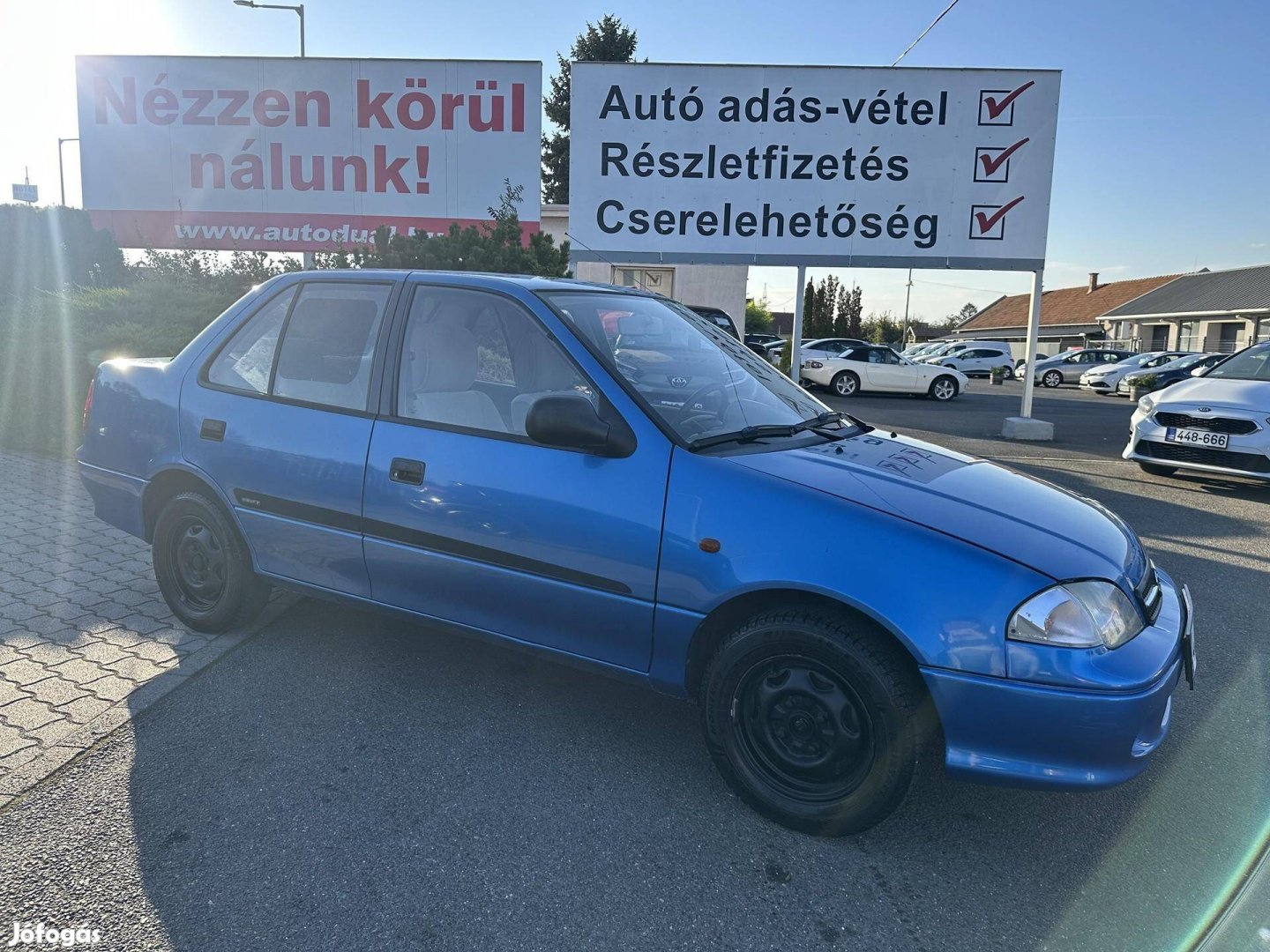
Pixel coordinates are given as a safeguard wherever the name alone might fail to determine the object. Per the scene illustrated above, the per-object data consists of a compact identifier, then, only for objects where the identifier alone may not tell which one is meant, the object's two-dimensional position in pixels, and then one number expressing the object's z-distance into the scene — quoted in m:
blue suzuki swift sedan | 2.35
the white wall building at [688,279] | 22.27
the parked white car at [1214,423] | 7.34
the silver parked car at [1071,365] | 33.44
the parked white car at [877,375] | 20.42
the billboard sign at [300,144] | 13.10
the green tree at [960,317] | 87.81
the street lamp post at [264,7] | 16.08
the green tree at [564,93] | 36.50
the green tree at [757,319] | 50.40
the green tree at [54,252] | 14.48
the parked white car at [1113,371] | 28.75
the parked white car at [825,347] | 20.81
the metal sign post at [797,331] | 11.34
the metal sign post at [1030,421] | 11.88
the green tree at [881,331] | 59.69
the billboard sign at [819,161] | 10.80
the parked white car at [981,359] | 34.12
